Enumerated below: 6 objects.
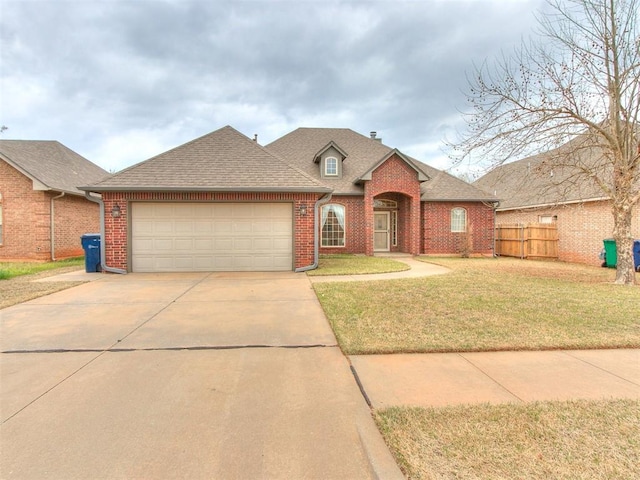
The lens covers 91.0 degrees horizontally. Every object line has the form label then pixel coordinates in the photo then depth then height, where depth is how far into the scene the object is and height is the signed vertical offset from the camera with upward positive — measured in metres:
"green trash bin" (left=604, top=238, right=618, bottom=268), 12.31 -0.81
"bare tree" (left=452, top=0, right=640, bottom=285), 7.91 +3.28
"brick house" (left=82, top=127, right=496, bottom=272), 10.04 +0.87
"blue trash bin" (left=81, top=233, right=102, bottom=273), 10.16 -0.44
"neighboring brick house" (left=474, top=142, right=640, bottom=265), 13.31 +0.70
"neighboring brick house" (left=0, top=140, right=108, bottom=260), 13.37 +1.28
